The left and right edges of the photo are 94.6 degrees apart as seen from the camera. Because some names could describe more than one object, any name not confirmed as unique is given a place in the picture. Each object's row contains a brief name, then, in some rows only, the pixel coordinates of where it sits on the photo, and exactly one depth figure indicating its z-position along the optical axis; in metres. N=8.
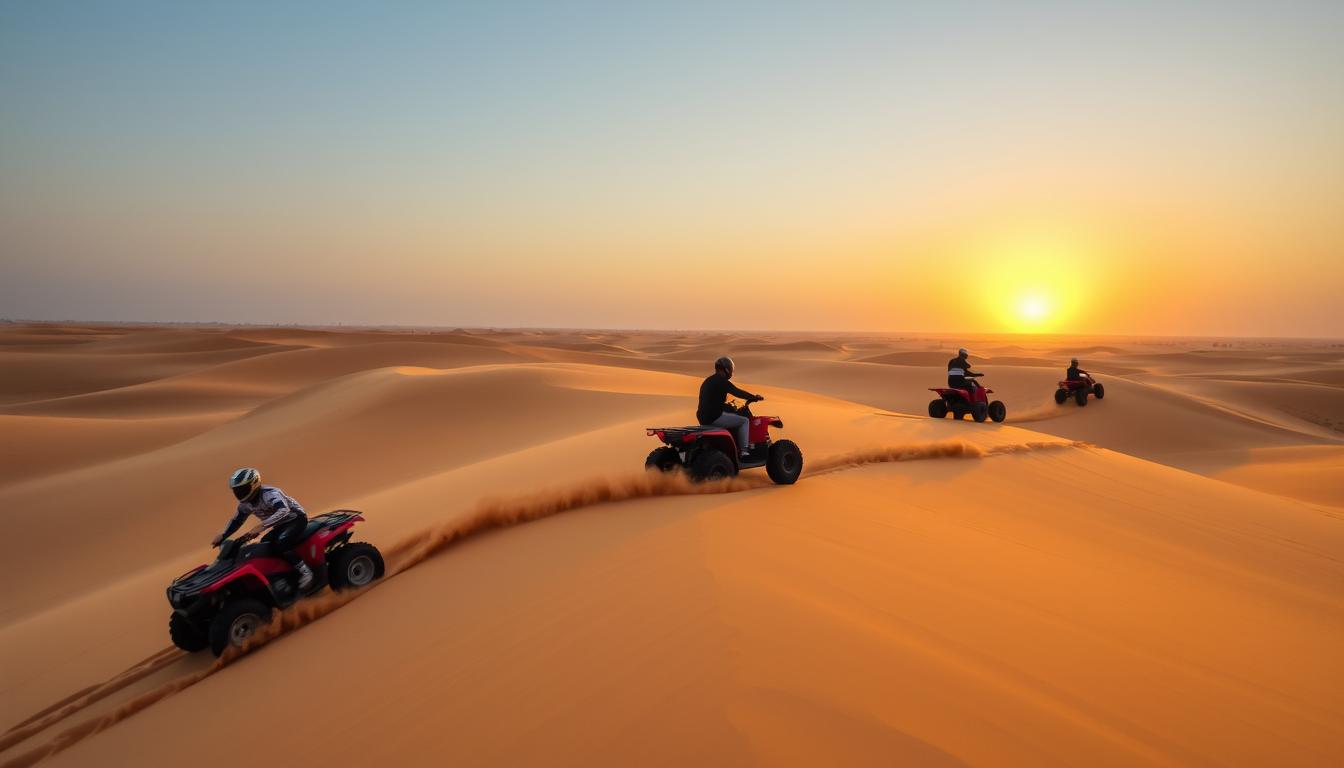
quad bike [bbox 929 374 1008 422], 15.17
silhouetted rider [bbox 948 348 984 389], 14.78
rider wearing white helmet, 5.06
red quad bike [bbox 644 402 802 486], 6.93
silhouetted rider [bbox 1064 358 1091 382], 23.88
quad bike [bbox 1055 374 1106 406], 23.98
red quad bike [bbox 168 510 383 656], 4.56
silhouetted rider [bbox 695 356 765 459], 7.17
